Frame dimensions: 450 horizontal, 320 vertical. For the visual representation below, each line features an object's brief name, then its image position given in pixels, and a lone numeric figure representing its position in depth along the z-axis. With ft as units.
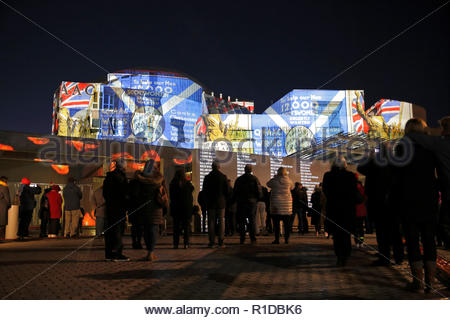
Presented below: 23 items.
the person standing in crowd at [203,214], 32.29
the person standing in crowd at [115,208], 18.85
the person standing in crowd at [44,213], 39.02
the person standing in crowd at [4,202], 32.70
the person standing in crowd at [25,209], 37.47
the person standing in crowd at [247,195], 27.53
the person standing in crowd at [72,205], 37.01
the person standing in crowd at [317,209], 38.34
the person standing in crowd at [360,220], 25.93
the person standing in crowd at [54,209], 38.37
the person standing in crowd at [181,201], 25.32
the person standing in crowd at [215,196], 25.58
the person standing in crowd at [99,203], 23.30
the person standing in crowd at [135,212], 19.75
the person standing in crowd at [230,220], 39.67
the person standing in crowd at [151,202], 19.07
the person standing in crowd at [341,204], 16.76
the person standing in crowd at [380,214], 16.60
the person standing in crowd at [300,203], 38.88
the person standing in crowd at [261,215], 41.64
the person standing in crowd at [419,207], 11.13
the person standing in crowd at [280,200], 26.78
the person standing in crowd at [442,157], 10.98
